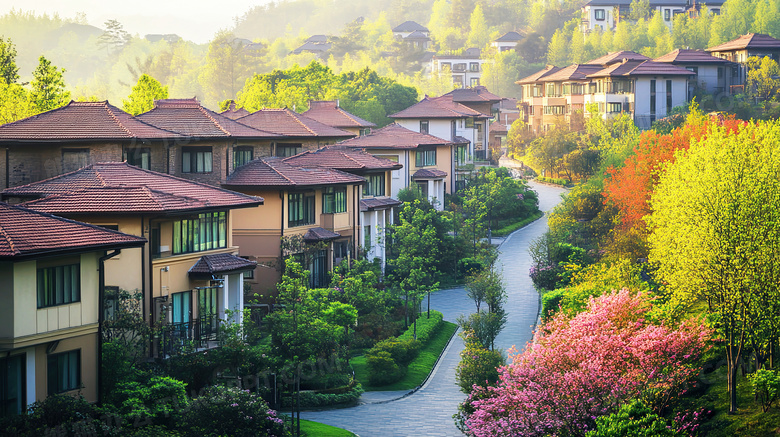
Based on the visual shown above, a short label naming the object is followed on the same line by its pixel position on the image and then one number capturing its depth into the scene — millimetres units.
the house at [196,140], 41719
